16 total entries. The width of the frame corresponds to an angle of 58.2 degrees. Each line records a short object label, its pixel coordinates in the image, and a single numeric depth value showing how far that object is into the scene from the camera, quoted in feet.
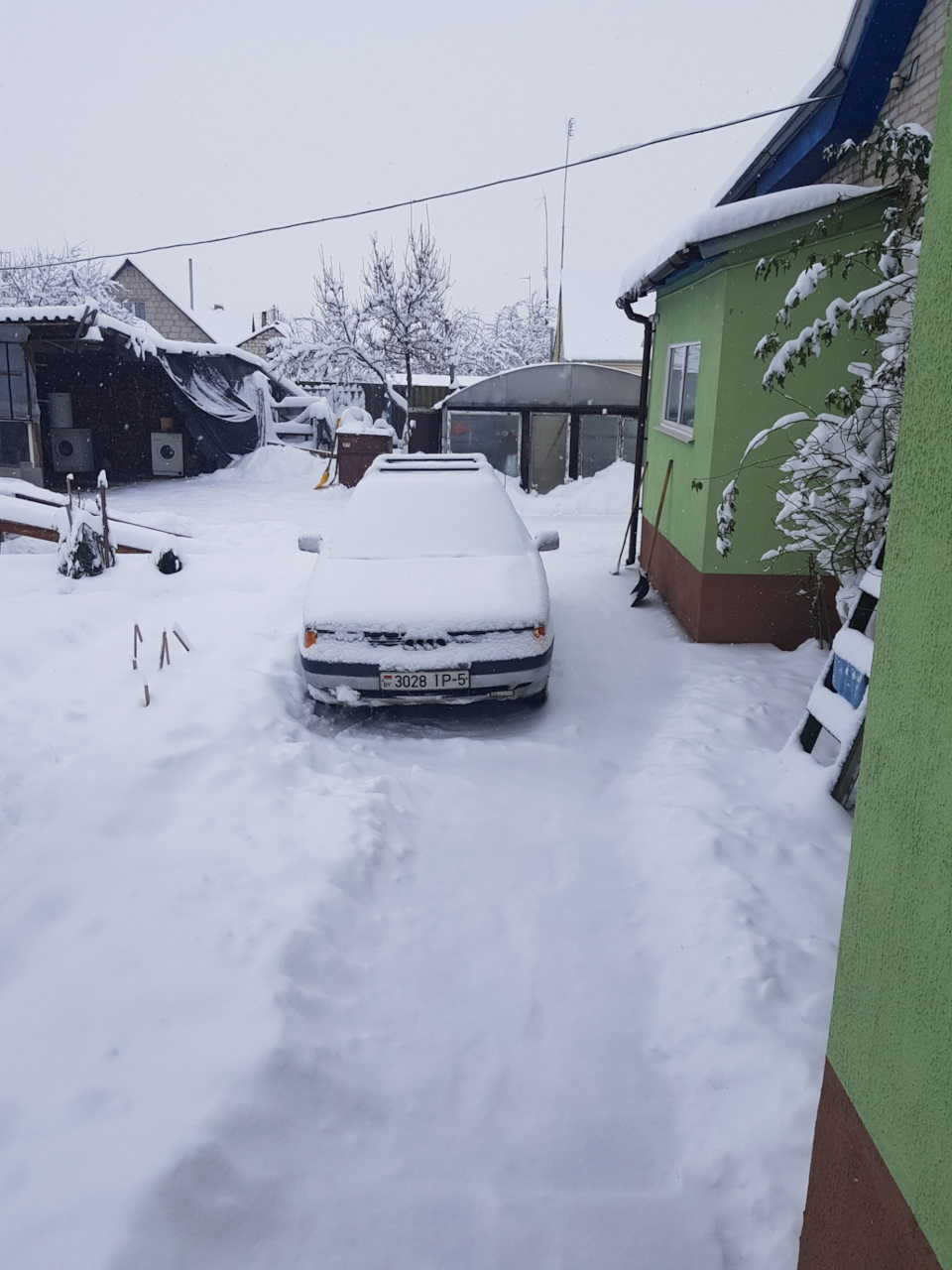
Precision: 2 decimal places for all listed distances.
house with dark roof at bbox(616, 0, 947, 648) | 19.97
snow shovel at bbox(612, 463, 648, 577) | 33.19
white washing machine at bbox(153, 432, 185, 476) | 69.67
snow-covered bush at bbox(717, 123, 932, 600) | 15.66
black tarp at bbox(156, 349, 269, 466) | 67.46
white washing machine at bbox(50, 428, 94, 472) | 65.46
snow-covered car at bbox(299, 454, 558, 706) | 17.29
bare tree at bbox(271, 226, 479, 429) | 81.46
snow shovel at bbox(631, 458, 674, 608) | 28.45
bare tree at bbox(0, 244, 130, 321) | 109.36
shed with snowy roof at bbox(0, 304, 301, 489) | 58.80
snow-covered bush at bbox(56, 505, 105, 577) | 28.66
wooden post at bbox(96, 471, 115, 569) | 29.45
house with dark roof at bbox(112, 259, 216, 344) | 126.52
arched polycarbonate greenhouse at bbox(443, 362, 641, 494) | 56.34
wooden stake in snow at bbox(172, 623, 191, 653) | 21.13
